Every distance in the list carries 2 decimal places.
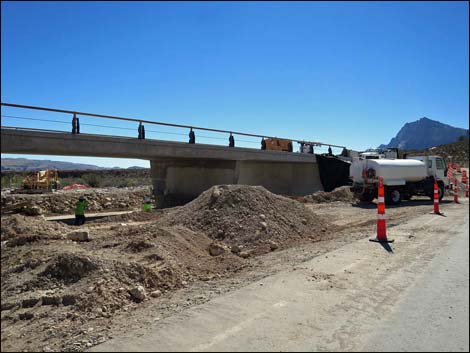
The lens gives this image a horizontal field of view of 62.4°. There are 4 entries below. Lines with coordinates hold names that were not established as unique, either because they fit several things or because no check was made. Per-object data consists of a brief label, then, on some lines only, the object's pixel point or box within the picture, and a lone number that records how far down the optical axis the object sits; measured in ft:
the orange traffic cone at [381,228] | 27.11
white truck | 65.26
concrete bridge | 51.80
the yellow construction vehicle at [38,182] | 60.74
